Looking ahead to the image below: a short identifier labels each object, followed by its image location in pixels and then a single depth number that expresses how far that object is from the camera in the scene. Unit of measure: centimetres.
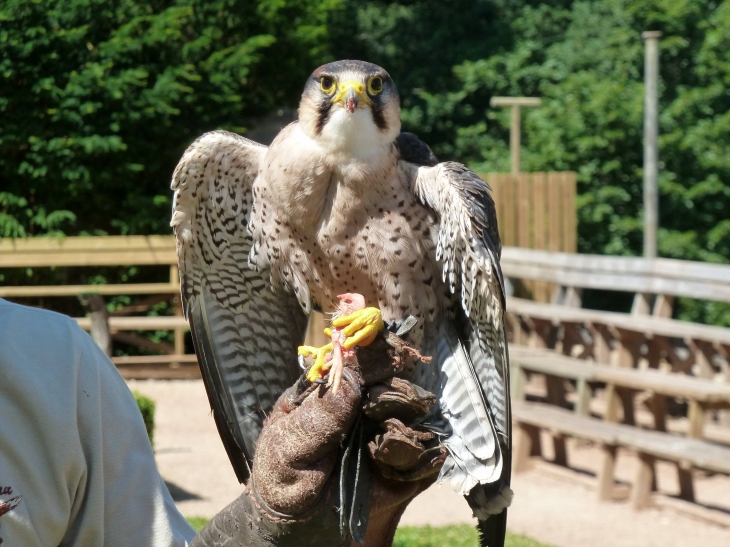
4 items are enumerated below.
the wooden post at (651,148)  1012
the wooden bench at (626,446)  567
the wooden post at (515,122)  1145
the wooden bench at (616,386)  600
